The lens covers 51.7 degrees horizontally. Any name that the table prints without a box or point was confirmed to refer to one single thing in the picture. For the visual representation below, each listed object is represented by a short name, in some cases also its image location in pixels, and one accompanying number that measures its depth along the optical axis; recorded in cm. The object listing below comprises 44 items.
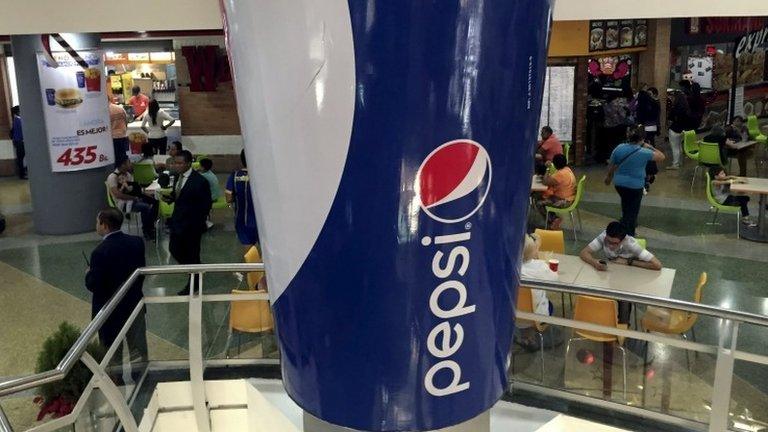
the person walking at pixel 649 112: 1288
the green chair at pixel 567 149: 1215
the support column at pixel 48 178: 899
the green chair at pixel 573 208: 854
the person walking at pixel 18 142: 1296
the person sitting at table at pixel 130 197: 876
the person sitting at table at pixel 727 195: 860
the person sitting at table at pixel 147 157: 1020
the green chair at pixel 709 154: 1113
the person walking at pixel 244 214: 667
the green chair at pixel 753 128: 1353
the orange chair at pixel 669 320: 501
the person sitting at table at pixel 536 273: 520
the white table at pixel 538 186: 851
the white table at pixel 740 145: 1070
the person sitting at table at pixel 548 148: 993
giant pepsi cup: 168
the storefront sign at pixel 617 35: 1314
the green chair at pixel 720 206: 869
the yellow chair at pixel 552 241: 650
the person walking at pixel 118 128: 1144
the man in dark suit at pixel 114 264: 490
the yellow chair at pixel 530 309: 483
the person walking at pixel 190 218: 661
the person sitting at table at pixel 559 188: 848
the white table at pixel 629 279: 511
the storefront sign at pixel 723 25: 1639
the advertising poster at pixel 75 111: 898
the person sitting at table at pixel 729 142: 1096
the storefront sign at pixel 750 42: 1518
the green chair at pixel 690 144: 1230
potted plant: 438
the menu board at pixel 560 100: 1295
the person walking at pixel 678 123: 1291
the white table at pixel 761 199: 812
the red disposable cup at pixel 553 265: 544
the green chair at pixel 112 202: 886
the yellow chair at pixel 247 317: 511
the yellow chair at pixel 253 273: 557
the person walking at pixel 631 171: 788
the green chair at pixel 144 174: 1012
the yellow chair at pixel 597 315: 471
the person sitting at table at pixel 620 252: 552
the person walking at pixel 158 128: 1259
